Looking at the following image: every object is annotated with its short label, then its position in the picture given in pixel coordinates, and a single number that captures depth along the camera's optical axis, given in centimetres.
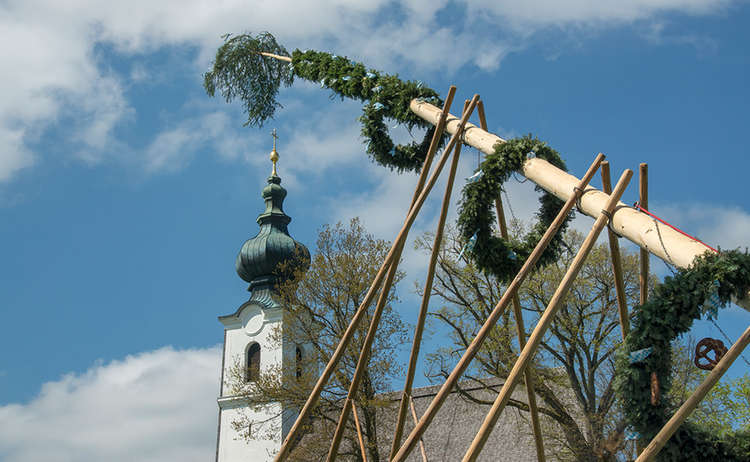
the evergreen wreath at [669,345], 586
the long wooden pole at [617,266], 741
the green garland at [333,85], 984
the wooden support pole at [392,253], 882
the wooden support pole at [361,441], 1047
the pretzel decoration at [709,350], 605
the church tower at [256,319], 3100
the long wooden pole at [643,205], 726
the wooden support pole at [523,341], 871
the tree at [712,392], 1644
